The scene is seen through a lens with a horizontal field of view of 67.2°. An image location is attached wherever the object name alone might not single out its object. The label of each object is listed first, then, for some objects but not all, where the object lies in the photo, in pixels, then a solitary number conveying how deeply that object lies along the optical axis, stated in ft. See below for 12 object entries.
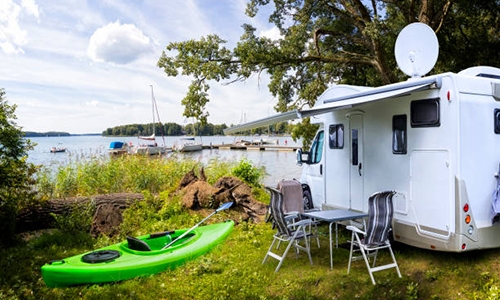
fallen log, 24.89
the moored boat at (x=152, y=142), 90.46
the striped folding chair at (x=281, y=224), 18.88
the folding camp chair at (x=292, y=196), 23.66
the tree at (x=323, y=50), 41.35
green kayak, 16.34
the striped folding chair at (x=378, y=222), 16.88
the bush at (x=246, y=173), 37.91
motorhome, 16.10
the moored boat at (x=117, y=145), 130.11
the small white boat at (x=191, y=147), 143.95
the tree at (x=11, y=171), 20.49
